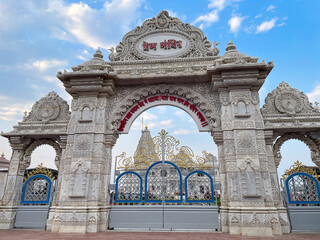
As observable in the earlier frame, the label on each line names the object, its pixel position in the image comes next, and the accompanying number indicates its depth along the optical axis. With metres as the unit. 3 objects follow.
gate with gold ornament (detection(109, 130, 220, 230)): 7.04
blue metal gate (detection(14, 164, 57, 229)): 7.58
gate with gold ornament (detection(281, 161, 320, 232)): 6.76
